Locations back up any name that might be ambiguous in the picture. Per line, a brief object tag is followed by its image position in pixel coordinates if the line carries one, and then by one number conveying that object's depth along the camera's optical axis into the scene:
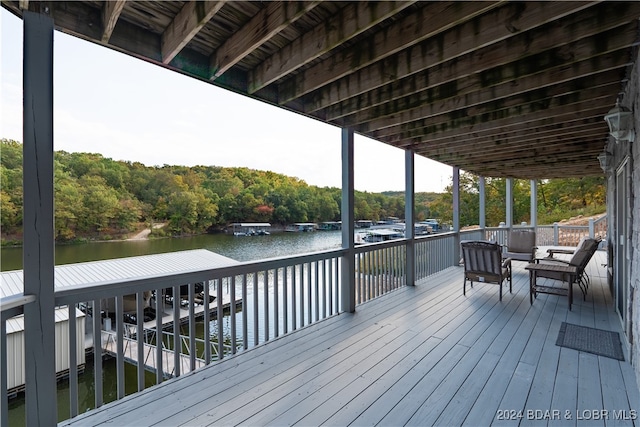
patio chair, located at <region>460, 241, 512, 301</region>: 4.88
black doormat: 3.05
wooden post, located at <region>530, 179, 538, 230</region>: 10.20
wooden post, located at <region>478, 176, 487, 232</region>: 8.55
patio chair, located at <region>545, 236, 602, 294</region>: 5.13
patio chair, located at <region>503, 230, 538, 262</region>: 6.57
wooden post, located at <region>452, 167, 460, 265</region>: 7.56
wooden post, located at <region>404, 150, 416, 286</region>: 5.68
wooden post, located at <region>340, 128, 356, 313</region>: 4.27
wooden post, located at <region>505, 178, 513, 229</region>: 9.40
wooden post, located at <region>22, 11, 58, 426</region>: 1.85
